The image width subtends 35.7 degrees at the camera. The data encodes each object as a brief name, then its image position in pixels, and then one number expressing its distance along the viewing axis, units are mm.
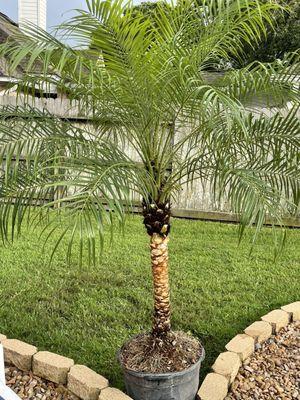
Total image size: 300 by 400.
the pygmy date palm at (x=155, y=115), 1911
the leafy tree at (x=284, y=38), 16812
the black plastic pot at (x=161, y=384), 2295
